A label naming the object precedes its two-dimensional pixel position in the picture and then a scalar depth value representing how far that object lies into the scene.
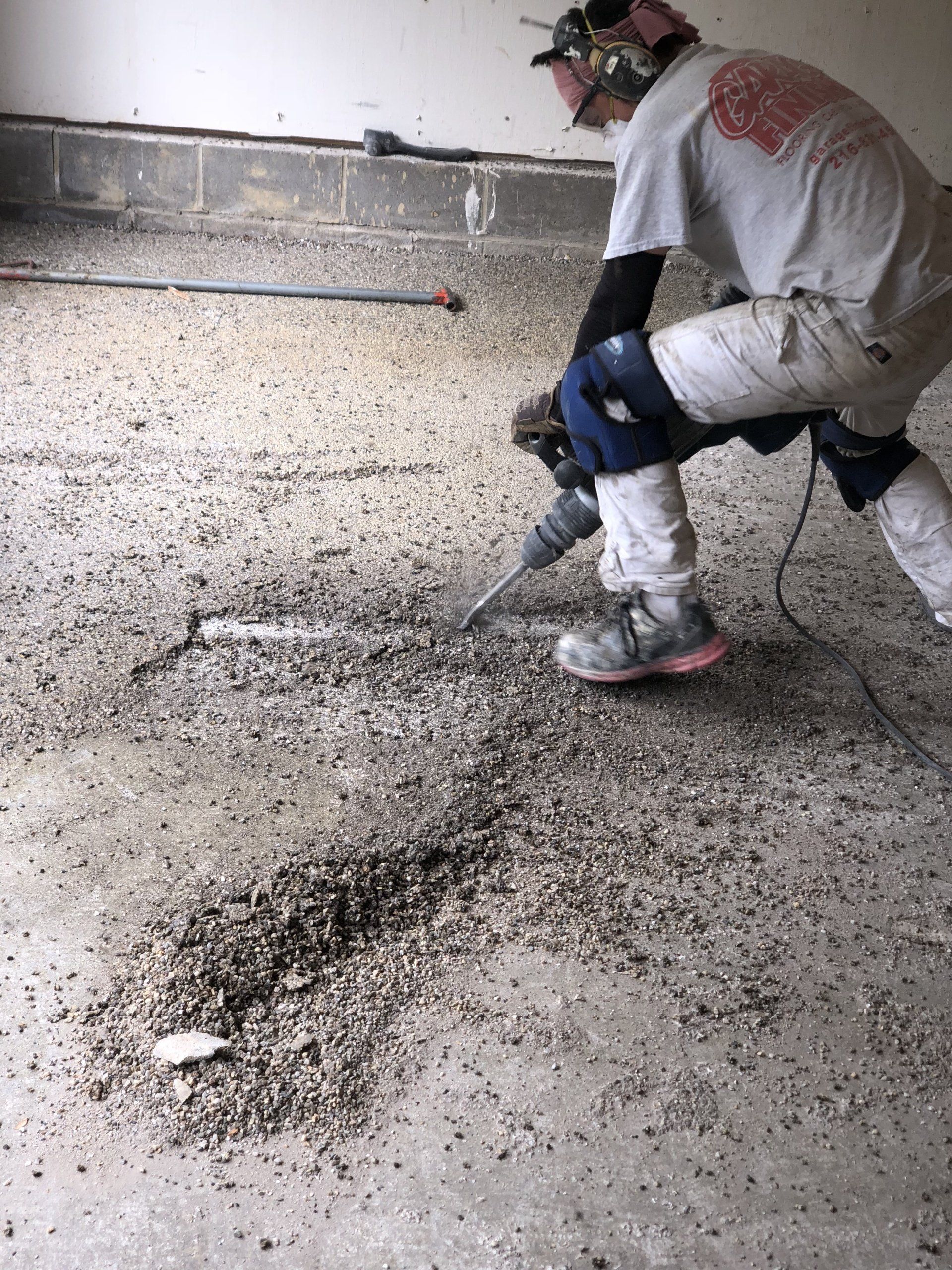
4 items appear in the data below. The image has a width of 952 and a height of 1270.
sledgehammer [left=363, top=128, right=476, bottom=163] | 5.21
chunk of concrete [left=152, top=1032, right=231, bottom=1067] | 1.44
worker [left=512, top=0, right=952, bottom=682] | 1.93
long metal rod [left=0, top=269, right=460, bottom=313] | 4.57
